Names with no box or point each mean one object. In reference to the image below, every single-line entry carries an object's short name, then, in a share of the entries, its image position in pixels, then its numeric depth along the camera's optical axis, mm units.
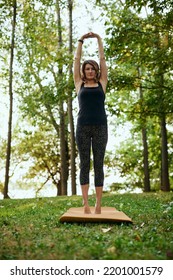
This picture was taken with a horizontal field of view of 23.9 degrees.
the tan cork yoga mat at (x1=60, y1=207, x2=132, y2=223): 5725
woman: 6086
